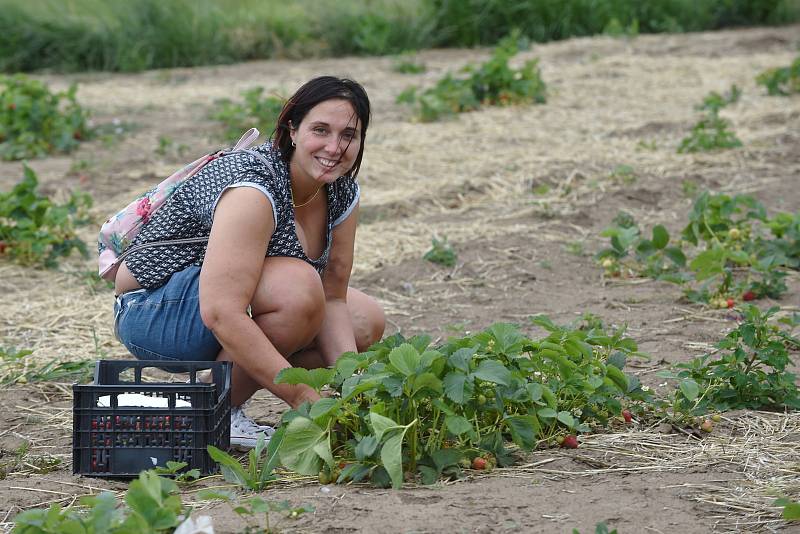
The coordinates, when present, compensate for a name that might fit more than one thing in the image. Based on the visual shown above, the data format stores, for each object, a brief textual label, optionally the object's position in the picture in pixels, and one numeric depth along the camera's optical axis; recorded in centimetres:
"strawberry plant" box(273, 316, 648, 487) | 561
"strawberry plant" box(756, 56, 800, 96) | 1936
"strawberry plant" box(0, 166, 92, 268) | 1140
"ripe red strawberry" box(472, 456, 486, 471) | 596
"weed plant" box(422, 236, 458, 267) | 1139
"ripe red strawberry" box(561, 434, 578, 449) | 633
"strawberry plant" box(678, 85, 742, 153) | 1572
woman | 632
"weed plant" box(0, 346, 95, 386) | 845
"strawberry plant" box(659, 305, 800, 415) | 688
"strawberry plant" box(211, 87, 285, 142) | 1678
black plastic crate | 602
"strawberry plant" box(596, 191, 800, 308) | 1006
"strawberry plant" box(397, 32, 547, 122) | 1895
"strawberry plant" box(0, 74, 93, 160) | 1619
